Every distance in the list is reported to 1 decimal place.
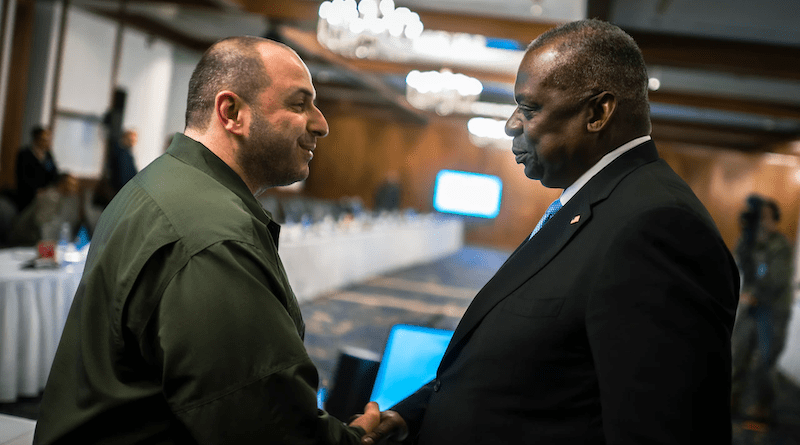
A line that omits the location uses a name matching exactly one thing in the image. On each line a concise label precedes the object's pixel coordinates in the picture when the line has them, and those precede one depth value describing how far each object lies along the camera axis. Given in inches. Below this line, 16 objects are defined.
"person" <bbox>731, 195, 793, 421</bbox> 175.2
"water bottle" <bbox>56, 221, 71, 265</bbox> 158.7
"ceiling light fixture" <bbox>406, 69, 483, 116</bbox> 362.6
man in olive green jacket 37.3
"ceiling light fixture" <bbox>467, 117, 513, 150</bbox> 554.3
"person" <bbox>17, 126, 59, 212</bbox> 260.4
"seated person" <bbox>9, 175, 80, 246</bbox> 202.1
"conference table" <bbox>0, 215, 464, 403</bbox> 133.6
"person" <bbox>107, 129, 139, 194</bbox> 260.4
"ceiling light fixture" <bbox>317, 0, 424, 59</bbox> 217.6
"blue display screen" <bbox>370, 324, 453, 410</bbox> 78.0
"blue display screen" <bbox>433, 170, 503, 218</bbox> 707.4
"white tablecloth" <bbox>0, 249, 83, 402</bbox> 131.9
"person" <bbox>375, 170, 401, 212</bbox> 612.7
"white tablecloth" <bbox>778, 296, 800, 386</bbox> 236.5
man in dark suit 32.0
